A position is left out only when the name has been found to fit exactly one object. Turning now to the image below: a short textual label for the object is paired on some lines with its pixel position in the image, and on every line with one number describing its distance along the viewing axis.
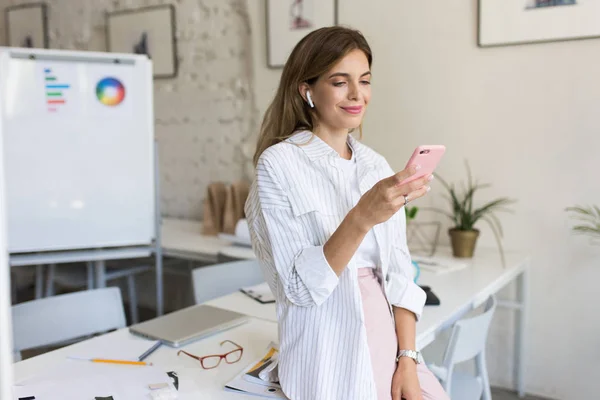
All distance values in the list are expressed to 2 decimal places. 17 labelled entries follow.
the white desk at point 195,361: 1.27
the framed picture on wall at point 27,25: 4.31
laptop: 1.56
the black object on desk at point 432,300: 1.83
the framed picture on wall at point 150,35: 3.62
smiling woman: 1.15
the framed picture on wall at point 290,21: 2.89
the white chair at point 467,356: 1.55
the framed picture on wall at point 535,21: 2.27
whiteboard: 2.56
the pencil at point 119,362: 1.40
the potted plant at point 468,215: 2.46
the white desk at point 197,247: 2.70
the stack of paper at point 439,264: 2.29
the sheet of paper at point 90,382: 1.22
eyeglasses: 1.41
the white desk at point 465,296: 1.74
